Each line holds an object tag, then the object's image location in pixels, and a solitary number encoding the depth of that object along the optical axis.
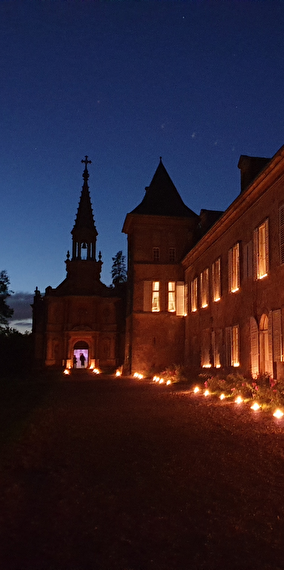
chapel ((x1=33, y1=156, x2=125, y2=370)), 43.28
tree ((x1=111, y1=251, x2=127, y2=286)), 77.95
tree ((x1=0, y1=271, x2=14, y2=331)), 62.03
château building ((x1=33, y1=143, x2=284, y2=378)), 15.91
